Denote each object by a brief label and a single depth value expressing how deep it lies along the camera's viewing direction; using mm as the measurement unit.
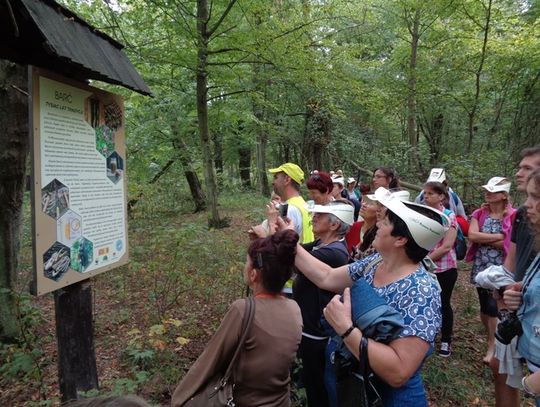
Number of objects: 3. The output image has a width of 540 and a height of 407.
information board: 2203
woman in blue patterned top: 1615
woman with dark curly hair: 1943
